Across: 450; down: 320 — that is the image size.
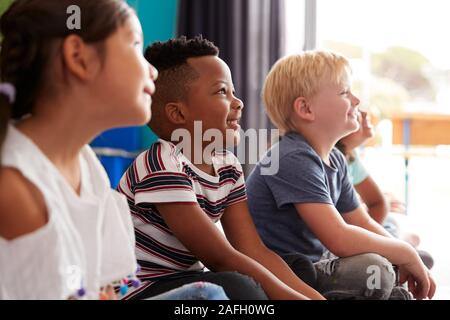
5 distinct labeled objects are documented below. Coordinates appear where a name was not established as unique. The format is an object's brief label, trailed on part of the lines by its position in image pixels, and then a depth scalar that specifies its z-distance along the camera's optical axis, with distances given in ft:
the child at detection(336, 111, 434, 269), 7.66
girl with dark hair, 4.20
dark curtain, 12.12
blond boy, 6.04
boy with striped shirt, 5.26
